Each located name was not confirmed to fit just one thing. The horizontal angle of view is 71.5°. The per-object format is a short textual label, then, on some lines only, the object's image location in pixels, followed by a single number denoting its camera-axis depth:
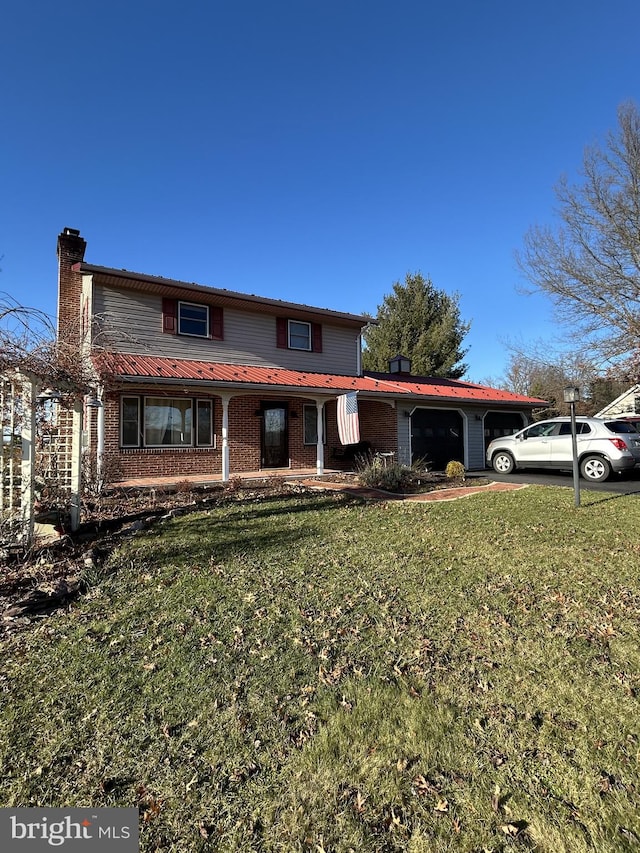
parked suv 11.20
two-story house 11.05
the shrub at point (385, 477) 10.89
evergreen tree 29.55
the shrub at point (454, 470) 13.18
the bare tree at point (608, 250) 17.45
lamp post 8.12
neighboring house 28.29
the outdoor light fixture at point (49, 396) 5.86
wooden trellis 4.86
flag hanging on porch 12.36
